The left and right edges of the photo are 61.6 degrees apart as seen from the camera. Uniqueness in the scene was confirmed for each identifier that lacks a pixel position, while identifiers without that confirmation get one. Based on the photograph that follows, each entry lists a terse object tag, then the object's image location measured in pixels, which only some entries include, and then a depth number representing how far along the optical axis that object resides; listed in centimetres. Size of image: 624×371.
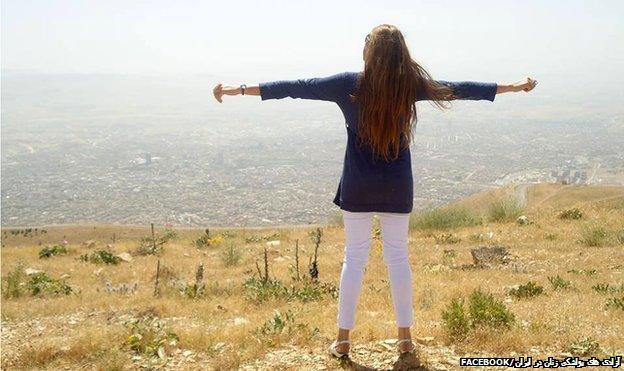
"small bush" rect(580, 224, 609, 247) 1032
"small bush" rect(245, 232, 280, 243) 1480
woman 298
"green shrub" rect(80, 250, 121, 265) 1118
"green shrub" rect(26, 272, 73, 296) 769
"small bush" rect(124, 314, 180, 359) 399
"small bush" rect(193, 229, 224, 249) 1387
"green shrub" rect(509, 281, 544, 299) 588
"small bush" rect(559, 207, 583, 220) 1393
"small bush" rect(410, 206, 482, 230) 1545
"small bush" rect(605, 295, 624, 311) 486
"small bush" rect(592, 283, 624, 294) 594
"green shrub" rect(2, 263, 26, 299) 764
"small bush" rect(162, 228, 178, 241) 1617
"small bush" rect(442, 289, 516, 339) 392
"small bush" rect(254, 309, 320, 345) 409
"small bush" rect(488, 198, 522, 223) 1541
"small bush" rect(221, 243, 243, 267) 1059
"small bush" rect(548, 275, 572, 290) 641
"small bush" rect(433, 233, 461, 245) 1216
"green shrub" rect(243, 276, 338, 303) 601
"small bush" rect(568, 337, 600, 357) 349
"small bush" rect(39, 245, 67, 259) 1282
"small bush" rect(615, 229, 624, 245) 1029
